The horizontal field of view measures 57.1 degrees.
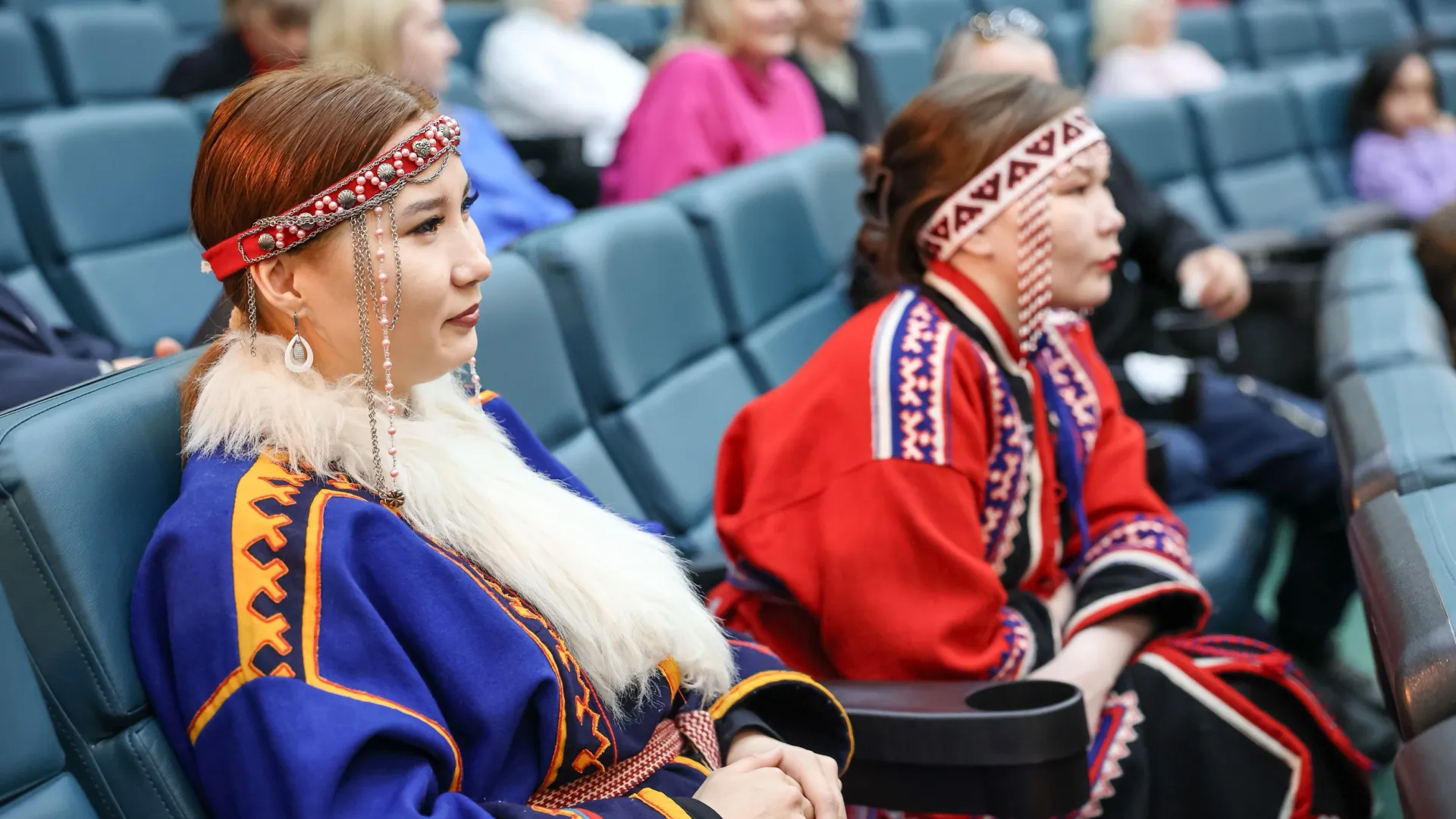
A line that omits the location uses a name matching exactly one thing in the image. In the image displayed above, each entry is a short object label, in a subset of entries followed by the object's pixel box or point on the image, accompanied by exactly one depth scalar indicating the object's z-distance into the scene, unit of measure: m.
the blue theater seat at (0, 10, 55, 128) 3.18
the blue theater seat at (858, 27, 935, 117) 4.79
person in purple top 4.46
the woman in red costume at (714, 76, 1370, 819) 1.28
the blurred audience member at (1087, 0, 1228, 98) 4.96
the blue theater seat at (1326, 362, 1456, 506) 1.31
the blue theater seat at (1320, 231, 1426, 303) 2.17
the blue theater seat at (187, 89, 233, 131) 2.67
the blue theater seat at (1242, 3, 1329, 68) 6.51
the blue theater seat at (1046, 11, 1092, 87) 5.87
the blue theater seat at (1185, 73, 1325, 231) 4.31
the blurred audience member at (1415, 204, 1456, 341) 2.15
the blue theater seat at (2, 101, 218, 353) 2.33
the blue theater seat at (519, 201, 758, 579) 1.66
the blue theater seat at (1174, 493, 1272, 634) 1.83
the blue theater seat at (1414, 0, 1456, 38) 7.14
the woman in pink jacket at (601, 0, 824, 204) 2.80
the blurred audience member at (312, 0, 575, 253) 2.33
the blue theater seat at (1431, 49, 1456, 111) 5.17
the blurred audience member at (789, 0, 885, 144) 3.45
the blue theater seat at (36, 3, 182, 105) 3.37
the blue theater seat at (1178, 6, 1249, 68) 6.18
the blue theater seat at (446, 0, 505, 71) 4.31
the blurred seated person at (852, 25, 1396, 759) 2.17
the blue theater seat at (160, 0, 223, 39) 4.15
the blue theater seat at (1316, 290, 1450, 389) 1.74
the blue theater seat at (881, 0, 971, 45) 5.77
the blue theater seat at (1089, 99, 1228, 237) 3.82
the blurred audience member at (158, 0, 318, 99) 2.85
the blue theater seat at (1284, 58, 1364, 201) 4.81
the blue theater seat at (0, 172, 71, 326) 2.27
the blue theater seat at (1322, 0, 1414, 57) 6.85
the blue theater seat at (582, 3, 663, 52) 4.68
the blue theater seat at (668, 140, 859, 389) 2.00
